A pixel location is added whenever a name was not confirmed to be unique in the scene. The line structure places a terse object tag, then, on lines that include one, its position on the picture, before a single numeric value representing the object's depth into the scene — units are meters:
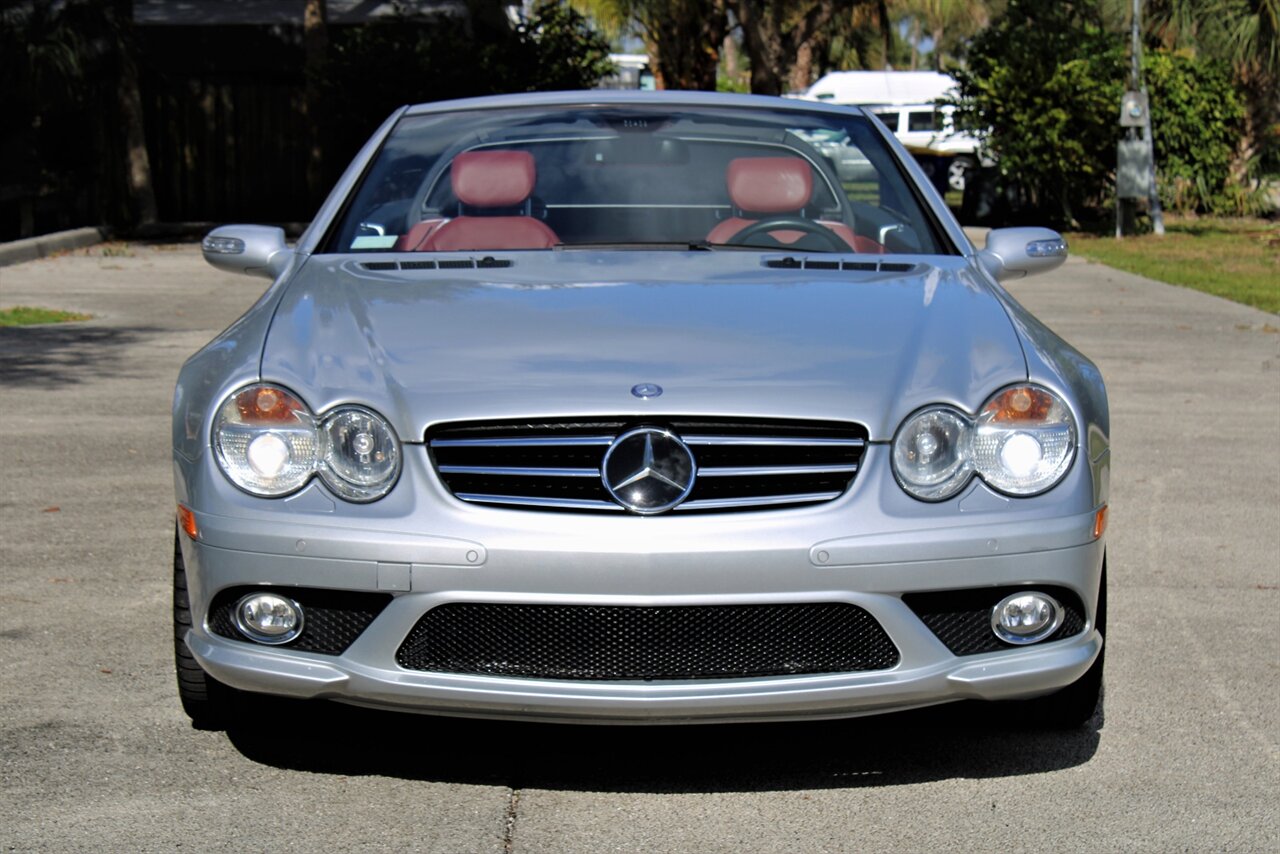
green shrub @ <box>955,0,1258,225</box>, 23.19
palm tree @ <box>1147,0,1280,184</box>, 24.34
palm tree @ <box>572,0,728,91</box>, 31.08
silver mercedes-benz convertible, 3.40
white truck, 40.84
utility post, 21.72
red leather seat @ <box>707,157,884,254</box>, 5.18
